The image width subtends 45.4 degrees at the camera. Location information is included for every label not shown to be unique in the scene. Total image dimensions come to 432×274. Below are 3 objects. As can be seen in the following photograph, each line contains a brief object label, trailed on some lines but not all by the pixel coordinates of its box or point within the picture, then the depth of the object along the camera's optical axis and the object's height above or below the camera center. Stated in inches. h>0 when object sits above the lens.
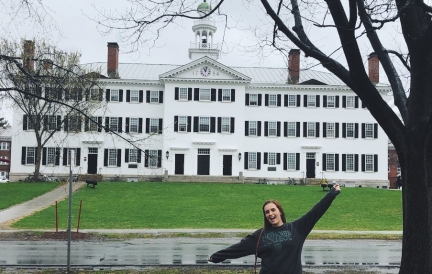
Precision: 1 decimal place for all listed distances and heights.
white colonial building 1900.8 +126.8
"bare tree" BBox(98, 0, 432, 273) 300.5 +40.5
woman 175.6 -27.4
